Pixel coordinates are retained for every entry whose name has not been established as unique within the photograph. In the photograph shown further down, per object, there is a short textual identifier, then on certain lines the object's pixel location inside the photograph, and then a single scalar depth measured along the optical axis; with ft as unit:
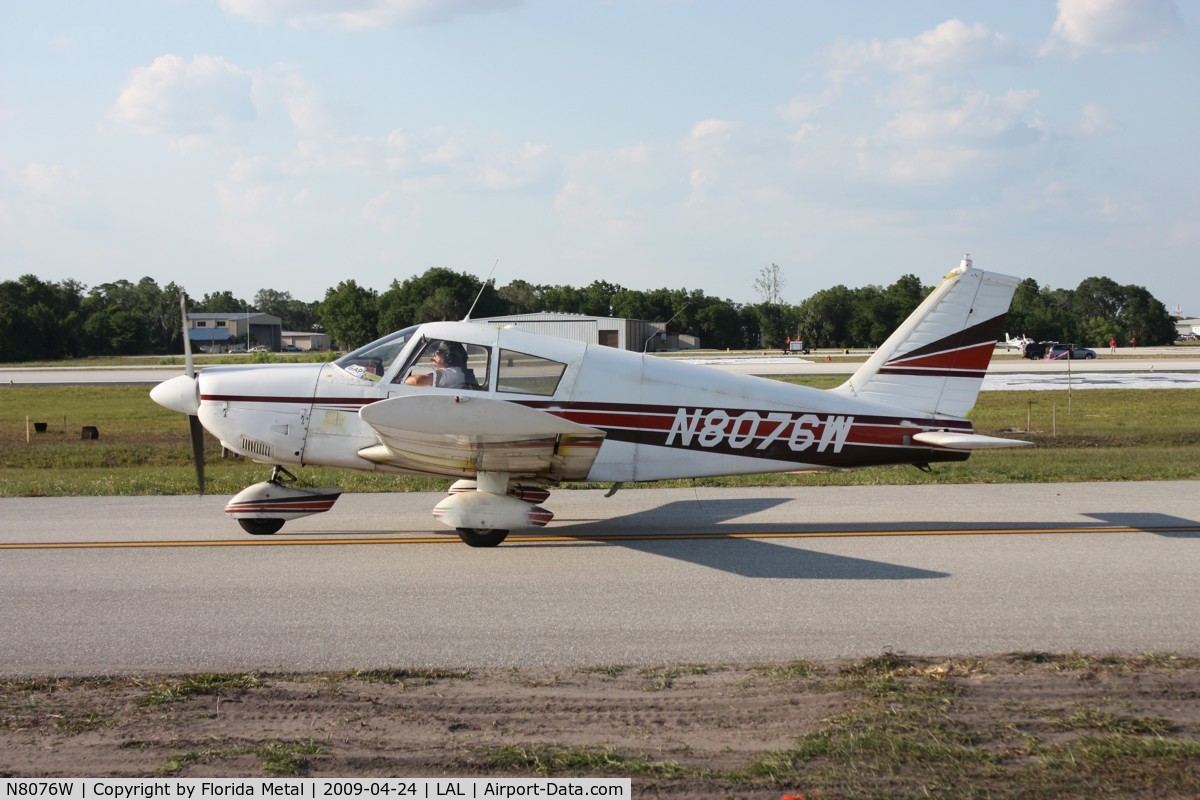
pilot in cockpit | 29.99
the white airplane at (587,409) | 30.01
